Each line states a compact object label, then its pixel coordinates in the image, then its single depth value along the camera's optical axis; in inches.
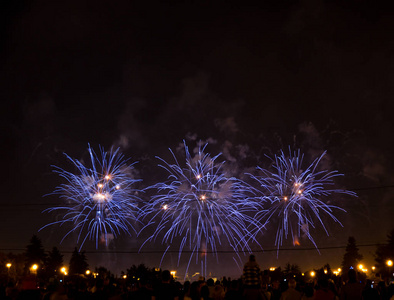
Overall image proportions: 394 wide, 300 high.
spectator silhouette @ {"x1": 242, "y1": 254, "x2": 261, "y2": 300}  379.7
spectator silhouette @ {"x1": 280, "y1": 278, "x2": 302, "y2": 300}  383.4
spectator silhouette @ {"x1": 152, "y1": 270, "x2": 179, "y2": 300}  301.3
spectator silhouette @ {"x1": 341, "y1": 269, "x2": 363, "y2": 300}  353.1
